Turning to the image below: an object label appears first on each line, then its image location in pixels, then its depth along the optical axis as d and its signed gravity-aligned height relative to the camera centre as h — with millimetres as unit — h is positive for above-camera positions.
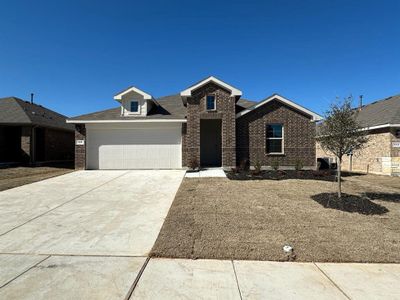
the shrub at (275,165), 13758 -632
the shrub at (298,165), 13734 -646
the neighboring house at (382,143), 14328 +680
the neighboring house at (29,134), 17531 +1552
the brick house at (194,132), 14336 +1322
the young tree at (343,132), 7296 +692
